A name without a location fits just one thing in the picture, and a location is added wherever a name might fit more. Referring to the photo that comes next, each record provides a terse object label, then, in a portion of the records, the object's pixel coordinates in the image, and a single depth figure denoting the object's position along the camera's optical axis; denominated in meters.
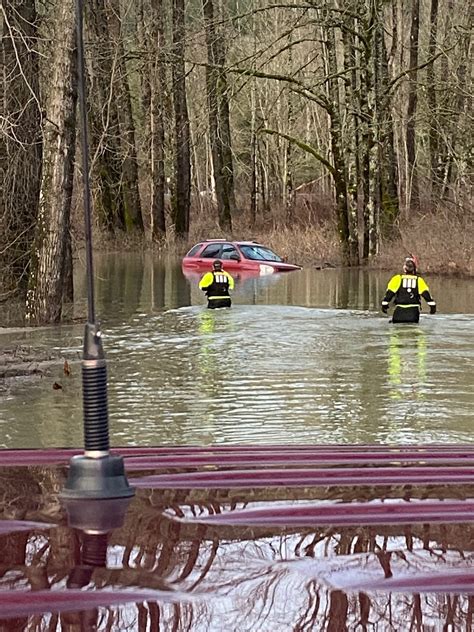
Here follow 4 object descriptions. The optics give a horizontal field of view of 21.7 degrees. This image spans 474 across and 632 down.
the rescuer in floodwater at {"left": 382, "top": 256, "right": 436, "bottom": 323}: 20.06
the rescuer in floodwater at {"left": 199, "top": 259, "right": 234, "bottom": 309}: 23.34
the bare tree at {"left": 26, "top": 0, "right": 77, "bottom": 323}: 19.59
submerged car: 36.50
